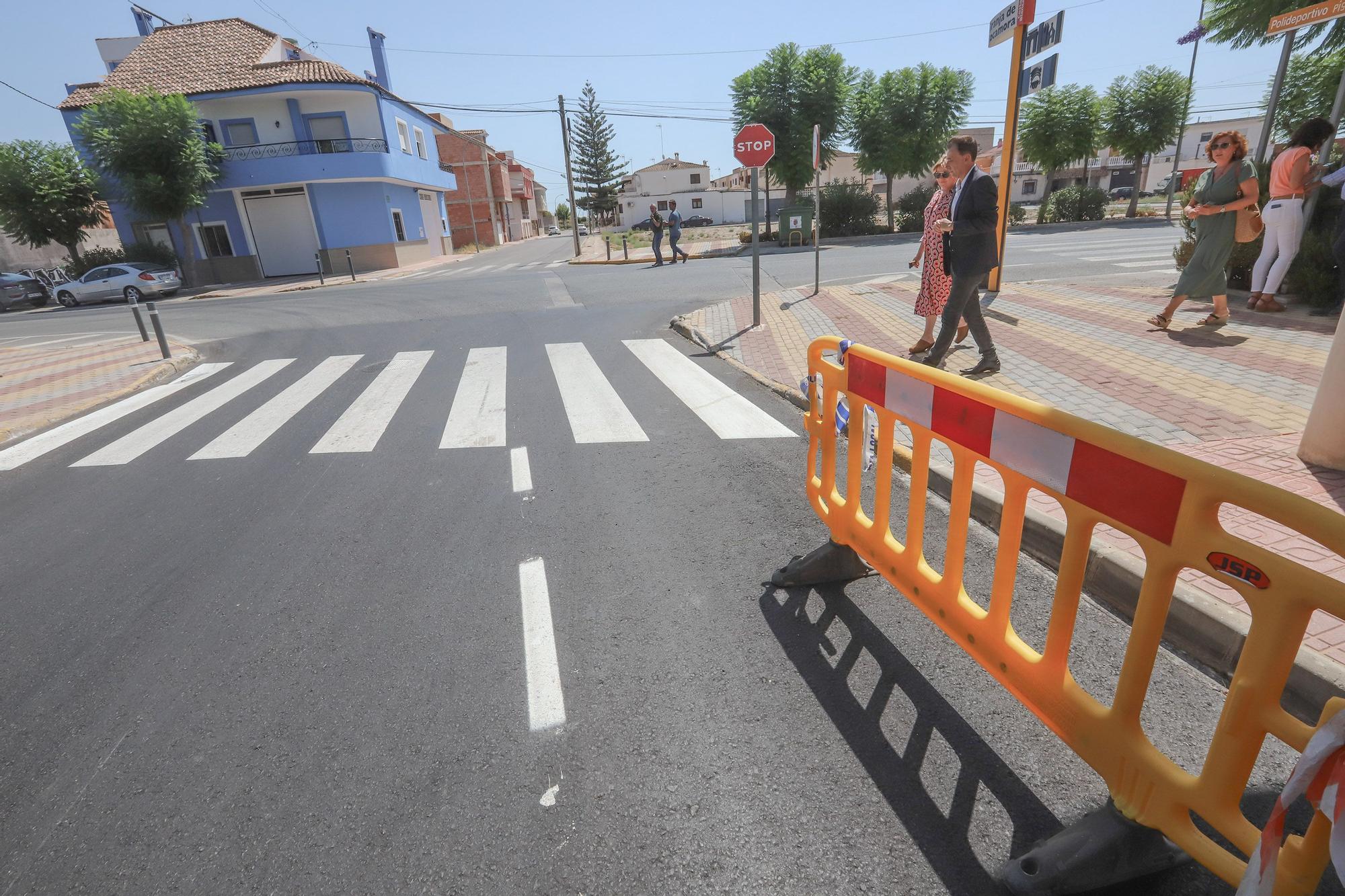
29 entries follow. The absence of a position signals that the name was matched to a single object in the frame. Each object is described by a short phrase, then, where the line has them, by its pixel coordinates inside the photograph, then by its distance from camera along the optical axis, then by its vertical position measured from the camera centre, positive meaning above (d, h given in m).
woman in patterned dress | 6.41 -0.70
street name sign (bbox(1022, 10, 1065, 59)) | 8.61 +1.95
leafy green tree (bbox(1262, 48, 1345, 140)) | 21.67 +2.98
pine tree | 72.25 +6.27
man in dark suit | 5.66 -0.32
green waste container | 24.77 -0.62
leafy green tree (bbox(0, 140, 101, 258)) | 25.22 +2.07
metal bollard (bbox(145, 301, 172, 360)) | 9.83 -1.20
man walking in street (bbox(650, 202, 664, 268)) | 20.55 -0.41
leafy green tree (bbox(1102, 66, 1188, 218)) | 31.92 +3.42
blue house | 27.80 +3.41
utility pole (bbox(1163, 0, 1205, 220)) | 31.31 +3.21
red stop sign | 9.06 +0.83
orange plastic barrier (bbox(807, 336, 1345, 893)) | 1.40 -0.95
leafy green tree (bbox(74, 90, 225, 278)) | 24.41 +3.38
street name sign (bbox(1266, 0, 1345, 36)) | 8.34 +1.98
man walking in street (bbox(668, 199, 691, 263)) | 20.20 -0.37
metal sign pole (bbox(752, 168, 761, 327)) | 9.24 -0.93
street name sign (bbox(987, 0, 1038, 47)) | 8.90 +2.29
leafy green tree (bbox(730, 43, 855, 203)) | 29.69 +4.72
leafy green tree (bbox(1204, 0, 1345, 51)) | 14.20 +3.37
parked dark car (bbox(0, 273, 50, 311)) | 23.97 -1.36
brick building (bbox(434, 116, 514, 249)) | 51.56 +2.38
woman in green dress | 6.22 -0.28
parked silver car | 23.45 -1.27
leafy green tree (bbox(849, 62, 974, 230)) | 30.78 +3.75
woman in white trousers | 6.47 -0.30
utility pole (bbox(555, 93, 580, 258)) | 29.55 +3.26
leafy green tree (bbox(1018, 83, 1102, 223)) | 32.47 +3.06
